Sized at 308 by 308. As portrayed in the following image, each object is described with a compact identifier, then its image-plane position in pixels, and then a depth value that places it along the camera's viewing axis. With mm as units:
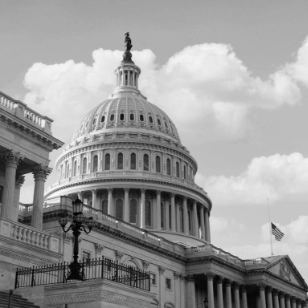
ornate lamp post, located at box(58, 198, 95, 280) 28438
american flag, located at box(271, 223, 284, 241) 89312
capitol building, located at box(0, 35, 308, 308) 33375
